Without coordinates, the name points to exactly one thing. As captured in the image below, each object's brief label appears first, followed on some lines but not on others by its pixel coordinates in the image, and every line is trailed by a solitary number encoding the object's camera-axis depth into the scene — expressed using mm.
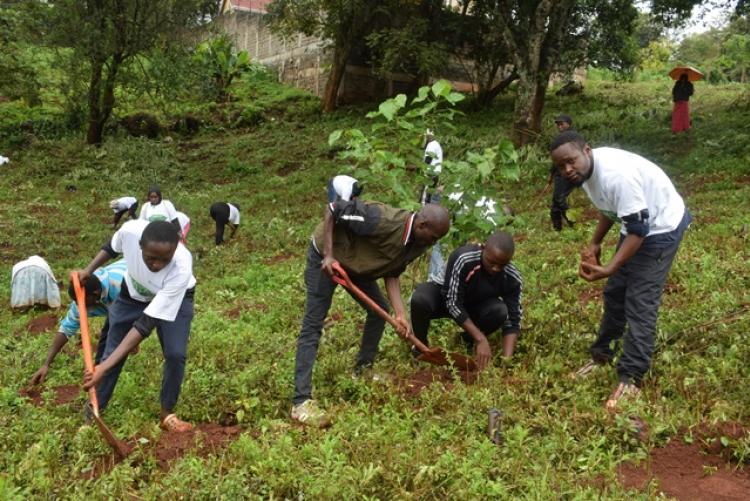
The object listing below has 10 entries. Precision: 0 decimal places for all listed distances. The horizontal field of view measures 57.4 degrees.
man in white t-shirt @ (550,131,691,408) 3695
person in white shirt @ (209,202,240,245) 10578
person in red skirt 13602
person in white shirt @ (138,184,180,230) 8742
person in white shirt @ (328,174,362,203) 5188
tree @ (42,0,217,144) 15484
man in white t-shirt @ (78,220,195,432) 3762
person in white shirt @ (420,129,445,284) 5260
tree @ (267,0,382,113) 18094
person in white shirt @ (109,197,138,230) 9820
